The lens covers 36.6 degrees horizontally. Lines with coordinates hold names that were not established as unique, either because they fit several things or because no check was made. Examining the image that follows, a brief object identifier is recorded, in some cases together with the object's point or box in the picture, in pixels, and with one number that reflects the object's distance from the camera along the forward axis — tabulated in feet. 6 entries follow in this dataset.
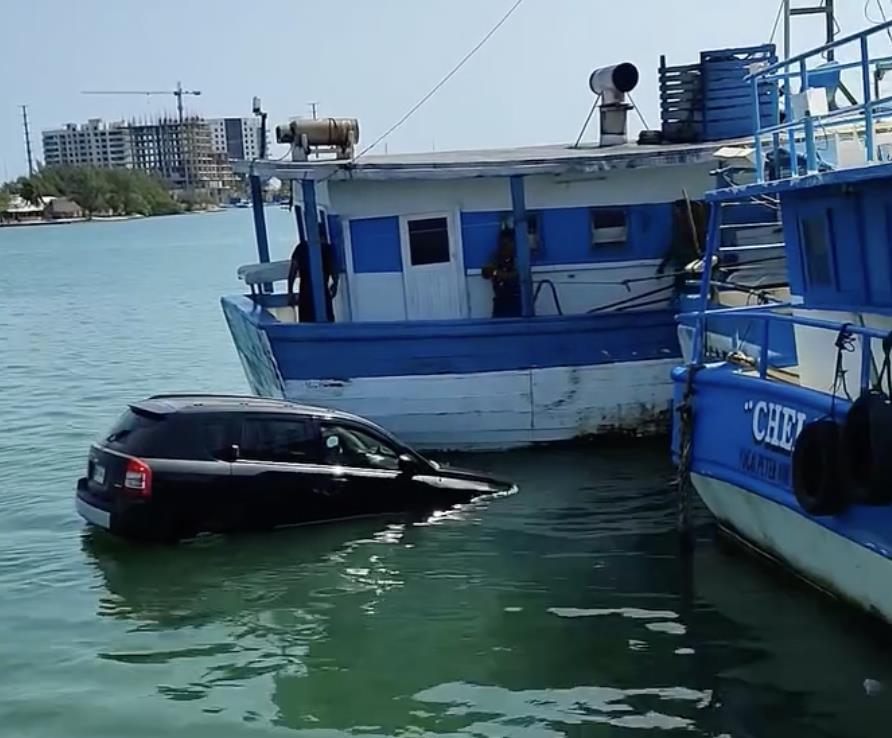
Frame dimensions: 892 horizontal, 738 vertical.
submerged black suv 41.42
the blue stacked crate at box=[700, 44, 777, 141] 62.95
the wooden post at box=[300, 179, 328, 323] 55.83
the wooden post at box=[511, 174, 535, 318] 54.85
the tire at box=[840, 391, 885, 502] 30.48
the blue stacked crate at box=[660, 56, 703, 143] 63.67
